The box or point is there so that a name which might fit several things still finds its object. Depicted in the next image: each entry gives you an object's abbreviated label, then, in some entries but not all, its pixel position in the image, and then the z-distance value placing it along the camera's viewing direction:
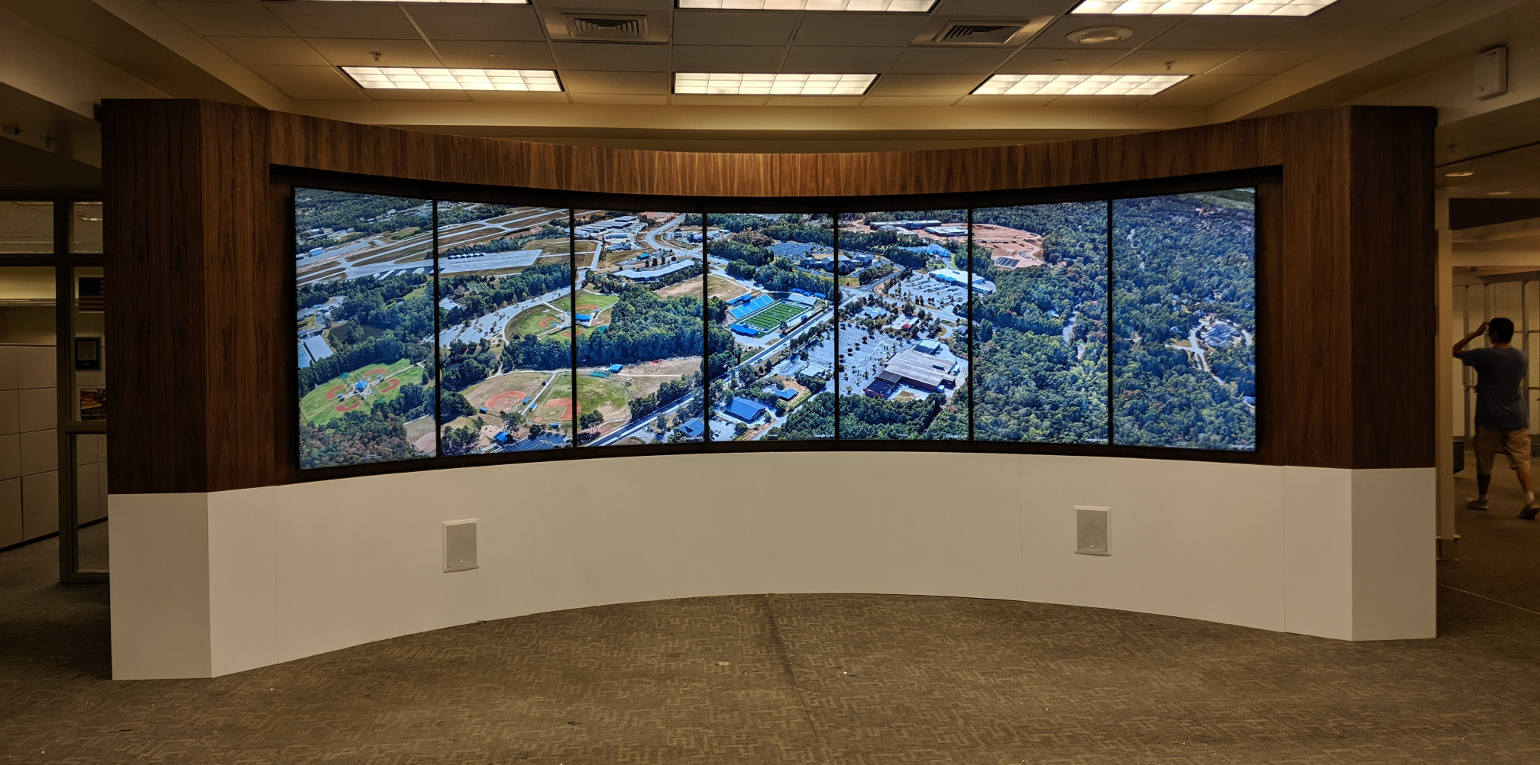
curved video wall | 5.53
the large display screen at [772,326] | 6.48
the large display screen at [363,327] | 5.29
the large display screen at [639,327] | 6.23
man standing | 9.18
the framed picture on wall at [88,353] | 7.03
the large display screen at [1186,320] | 5.75
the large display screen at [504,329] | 5.79
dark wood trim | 4.86
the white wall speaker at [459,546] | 5.77
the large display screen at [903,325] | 6.47
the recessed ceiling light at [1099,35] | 5.84
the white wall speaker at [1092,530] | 6.10
